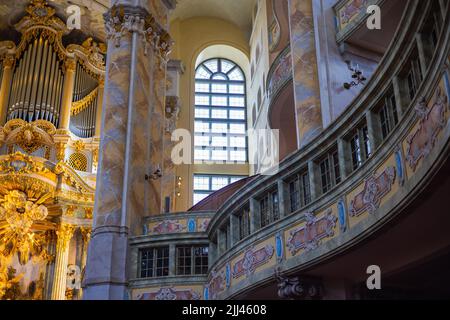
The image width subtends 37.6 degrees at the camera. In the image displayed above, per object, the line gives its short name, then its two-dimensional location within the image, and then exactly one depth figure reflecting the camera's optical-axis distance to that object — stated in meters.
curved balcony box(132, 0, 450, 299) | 8.52
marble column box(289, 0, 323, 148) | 16.25
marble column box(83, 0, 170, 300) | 19.14
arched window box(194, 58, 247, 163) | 35.41
